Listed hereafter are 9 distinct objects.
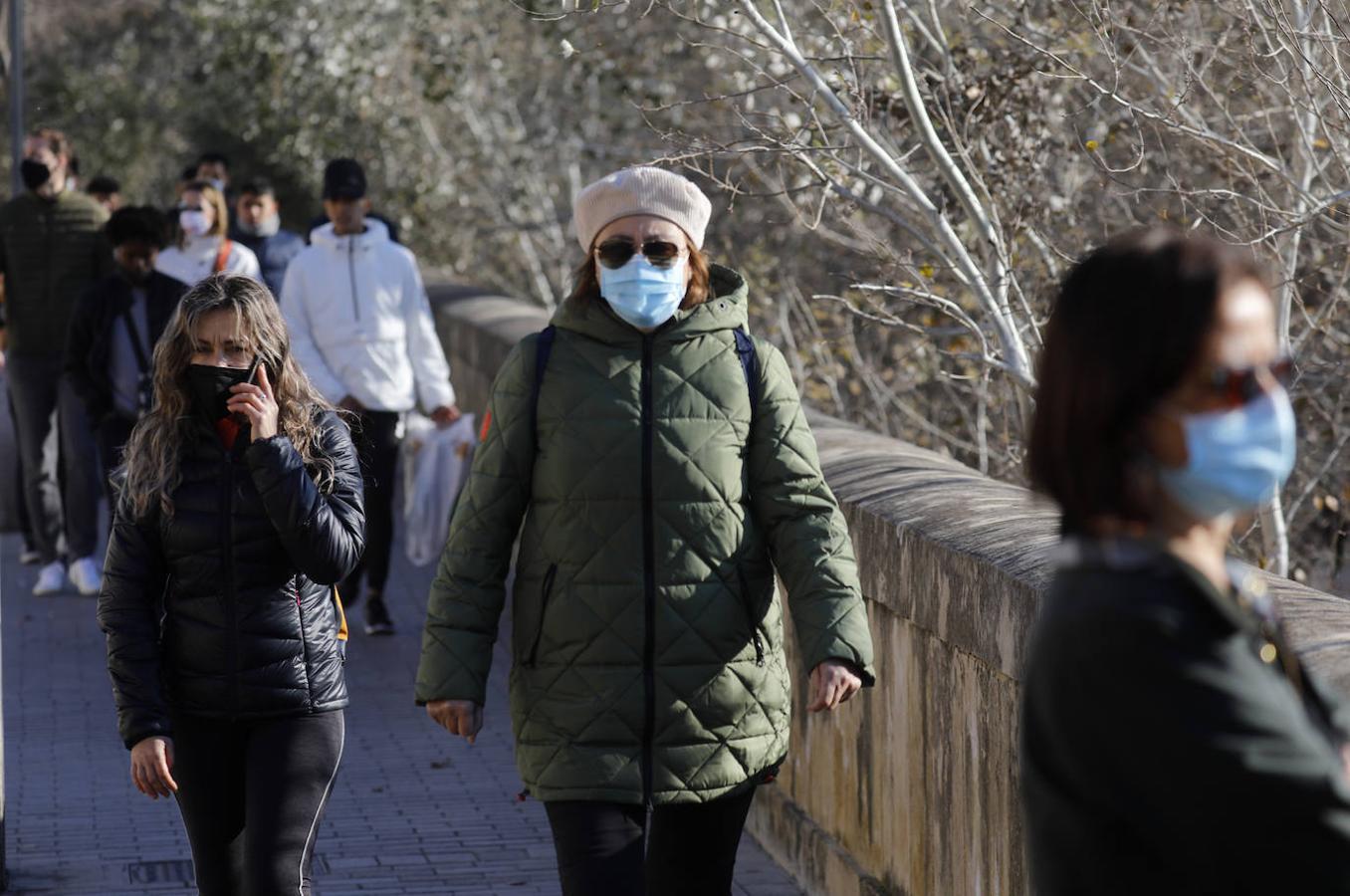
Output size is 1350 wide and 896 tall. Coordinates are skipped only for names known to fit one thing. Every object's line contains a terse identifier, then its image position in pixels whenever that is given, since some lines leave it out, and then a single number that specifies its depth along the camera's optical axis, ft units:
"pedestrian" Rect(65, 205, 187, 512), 58.75
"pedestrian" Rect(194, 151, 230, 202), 84.53
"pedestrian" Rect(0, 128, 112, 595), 64.49
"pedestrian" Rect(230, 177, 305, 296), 69.72
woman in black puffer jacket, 25.93
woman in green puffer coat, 24.45
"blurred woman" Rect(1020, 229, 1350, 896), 11.35
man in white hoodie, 57.26
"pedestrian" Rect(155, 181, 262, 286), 62.49
